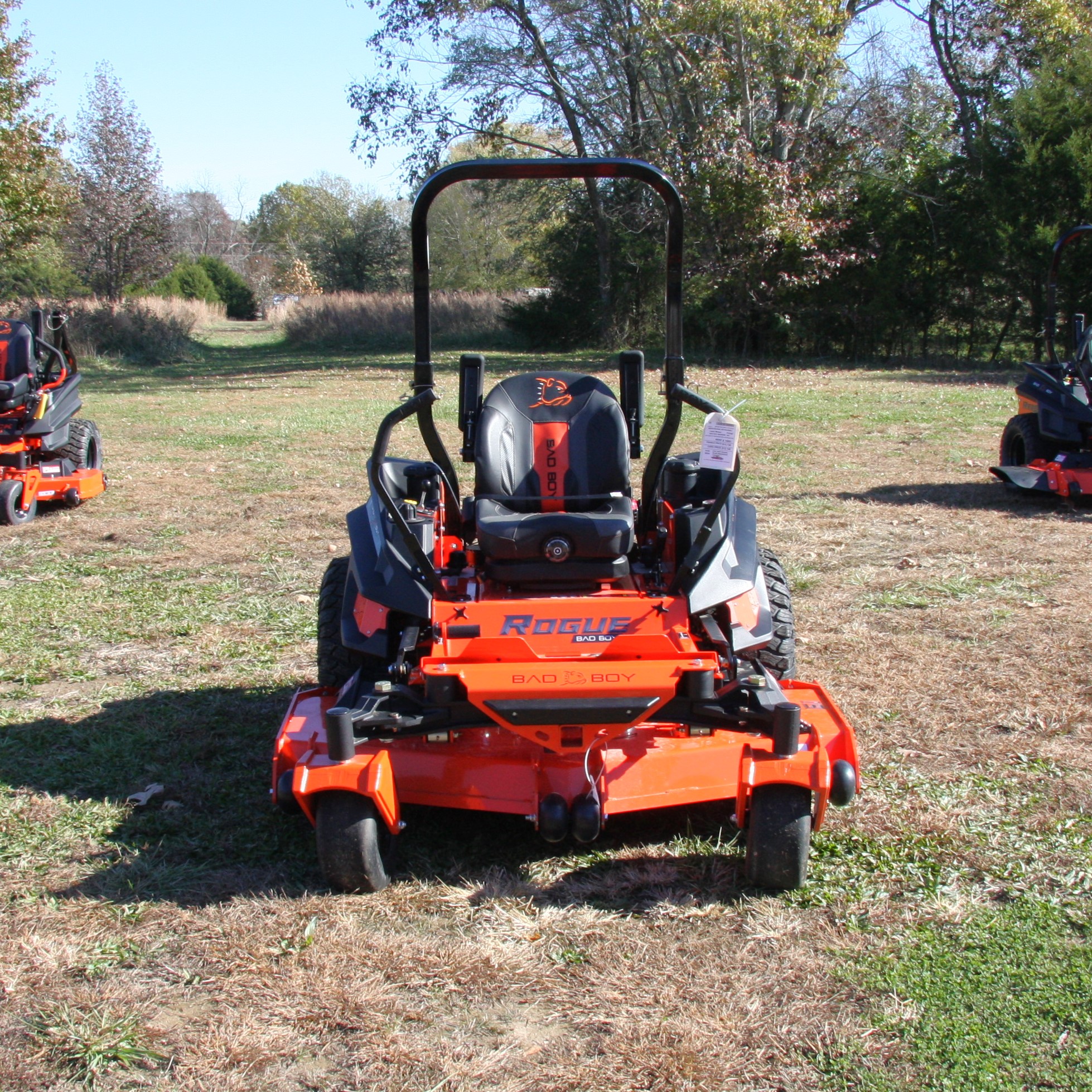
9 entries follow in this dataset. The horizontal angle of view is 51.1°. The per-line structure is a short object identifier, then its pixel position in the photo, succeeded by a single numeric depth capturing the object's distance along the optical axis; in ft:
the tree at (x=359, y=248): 134.31
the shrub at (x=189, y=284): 116.26
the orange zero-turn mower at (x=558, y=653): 10.21
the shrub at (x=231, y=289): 140.67
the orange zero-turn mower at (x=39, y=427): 26.96
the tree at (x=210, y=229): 228.63
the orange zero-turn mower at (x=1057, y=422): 26.40
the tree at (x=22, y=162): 70.03
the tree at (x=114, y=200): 98.22
